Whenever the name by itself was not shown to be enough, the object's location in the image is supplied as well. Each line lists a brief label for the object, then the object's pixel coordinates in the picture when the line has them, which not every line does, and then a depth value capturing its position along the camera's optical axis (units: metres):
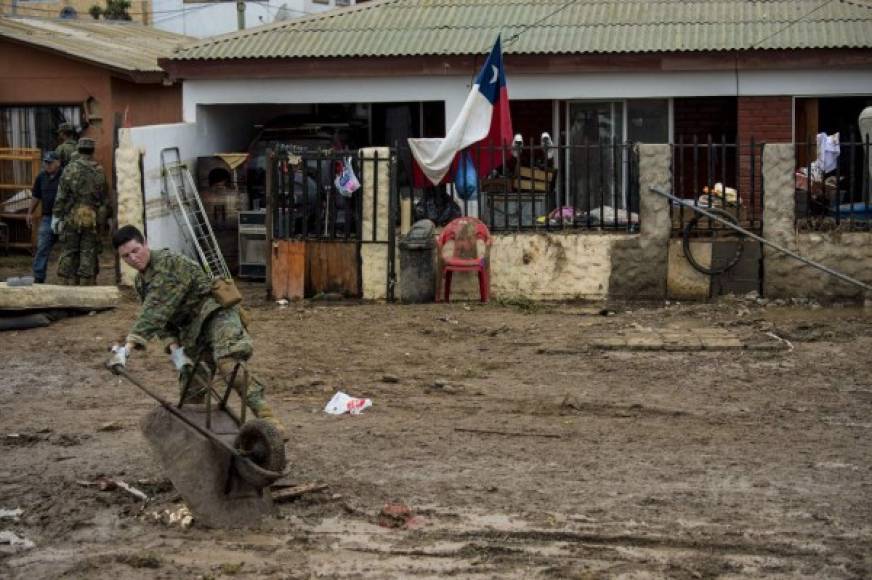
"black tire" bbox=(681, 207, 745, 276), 15.45
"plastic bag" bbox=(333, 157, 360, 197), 16.17
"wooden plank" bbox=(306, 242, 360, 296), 16.28
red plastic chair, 15.70
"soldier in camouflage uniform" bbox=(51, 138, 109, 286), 16.61
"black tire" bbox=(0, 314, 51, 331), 14.73
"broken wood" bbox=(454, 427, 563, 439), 9.89
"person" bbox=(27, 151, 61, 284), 17.16
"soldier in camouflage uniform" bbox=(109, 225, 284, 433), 8.66
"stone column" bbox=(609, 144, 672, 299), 15.62
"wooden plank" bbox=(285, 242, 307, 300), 16.38
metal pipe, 14.88
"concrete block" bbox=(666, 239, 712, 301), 15.60
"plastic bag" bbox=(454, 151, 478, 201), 16.86
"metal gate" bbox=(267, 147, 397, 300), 16.19
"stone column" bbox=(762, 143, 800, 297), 15.41
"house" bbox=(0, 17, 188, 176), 21.67
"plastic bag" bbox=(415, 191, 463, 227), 17.27
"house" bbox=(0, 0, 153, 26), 39.91
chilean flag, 16.81
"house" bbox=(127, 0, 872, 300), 18.94
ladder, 17.95
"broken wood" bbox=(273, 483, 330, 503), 8.20
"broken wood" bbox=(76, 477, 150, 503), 8.40
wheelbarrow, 7.79
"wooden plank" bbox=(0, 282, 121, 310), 14.73
